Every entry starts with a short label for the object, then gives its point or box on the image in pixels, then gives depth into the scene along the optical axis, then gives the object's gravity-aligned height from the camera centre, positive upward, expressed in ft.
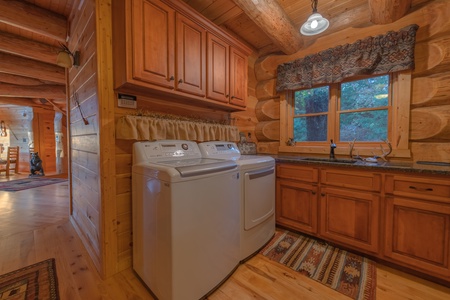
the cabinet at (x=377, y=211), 4.60 -2.01
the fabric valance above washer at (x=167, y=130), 5.00 +0.47
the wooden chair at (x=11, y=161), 18.58 -1.69
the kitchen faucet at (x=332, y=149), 7.37 -0.20
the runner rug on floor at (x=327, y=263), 4.66 -3.55
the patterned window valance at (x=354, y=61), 6.11 +3.19
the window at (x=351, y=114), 6.51 +1.24
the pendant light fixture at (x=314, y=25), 5.63 +3.70
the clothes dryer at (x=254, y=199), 5.44 -1.74
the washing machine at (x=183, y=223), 3.71 -1.79
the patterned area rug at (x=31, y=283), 4.27 -3.45
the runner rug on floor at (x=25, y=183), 13.94 -3.26
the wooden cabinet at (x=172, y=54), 4.55 +2.64
